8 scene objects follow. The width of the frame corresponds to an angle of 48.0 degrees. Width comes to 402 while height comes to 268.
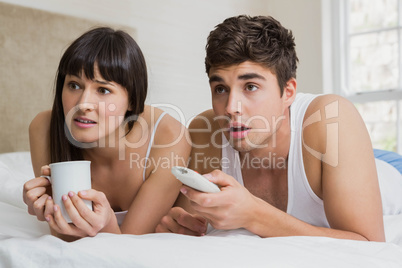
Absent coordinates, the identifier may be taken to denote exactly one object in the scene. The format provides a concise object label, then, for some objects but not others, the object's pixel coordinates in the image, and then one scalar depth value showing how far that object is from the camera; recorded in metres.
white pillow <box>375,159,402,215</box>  1.83
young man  1.14
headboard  2.21
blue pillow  2.13
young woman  1.27
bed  0.76
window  3.49
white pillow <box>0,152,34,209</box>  1.55
